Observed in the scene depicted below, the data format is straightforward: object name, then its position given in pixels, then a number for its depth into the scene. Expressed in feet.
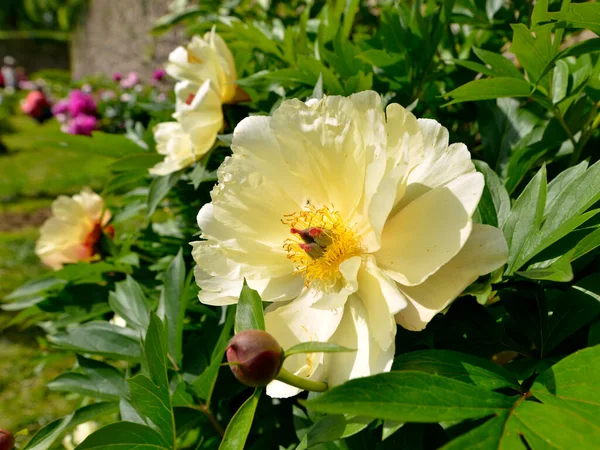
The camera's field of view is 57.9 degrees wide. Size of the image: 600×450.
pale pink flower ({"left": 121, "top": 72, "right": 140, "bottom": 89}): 16.96
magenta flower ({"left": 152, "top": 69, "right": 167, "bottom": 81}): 12.75
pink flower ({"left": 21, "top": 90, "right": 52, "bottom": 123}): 16.01
